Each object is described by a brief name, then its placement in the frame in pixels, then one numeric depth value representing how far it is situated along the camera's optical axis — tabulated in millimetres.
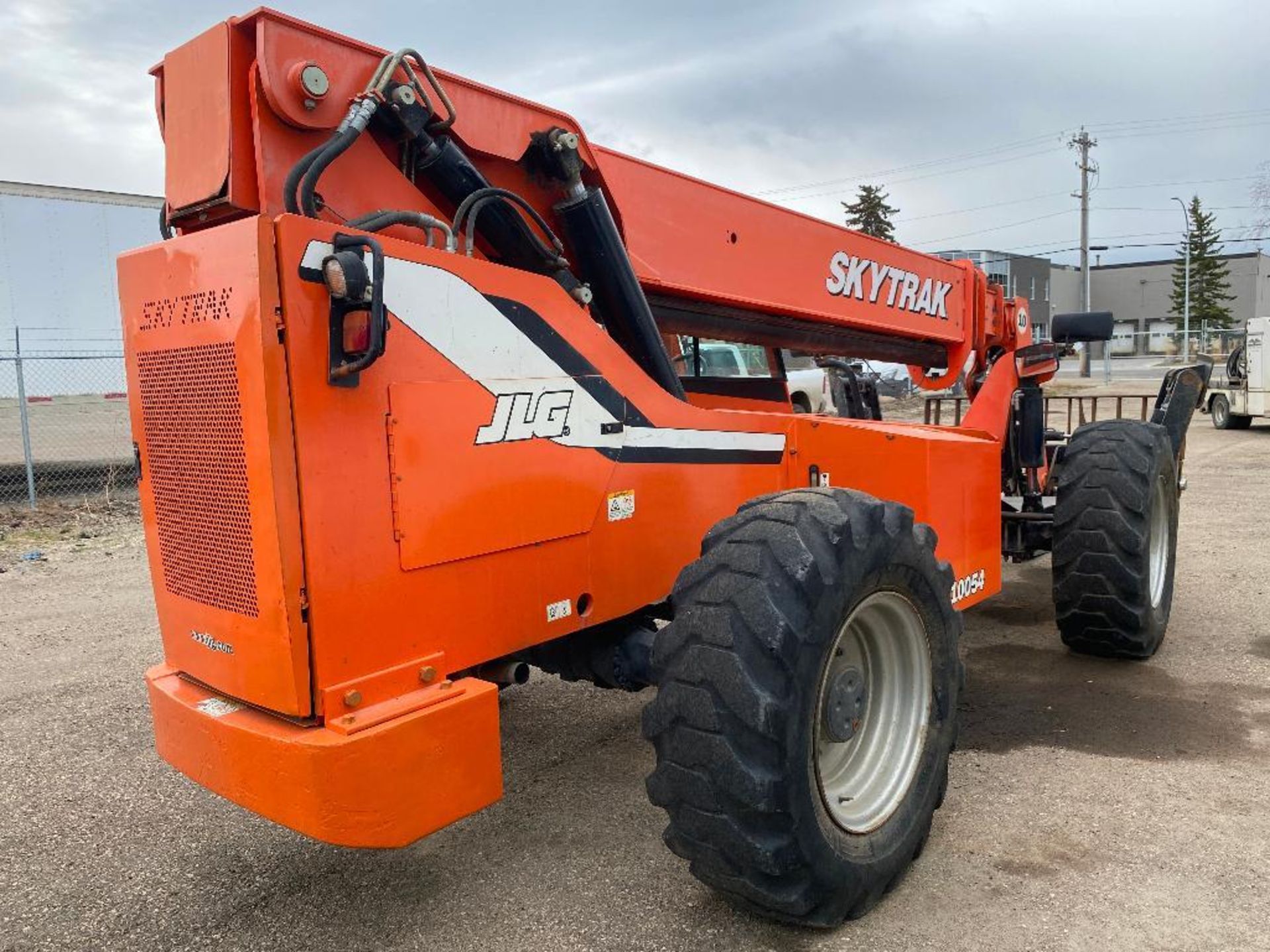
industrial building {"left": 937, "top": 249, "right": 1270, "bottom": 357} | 65750
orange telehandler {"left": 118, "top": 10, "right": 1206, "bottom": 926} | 2473
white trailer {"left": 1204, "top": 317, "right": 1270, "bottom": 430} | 19656
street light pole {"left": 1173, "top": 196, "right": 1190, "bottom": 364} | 41125
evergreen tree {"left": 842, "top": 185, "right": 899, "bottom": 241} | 51562
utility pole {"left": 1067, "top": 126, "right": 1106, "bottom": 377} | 39644
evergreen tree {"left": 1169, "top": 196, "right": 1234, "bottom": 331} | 62000
